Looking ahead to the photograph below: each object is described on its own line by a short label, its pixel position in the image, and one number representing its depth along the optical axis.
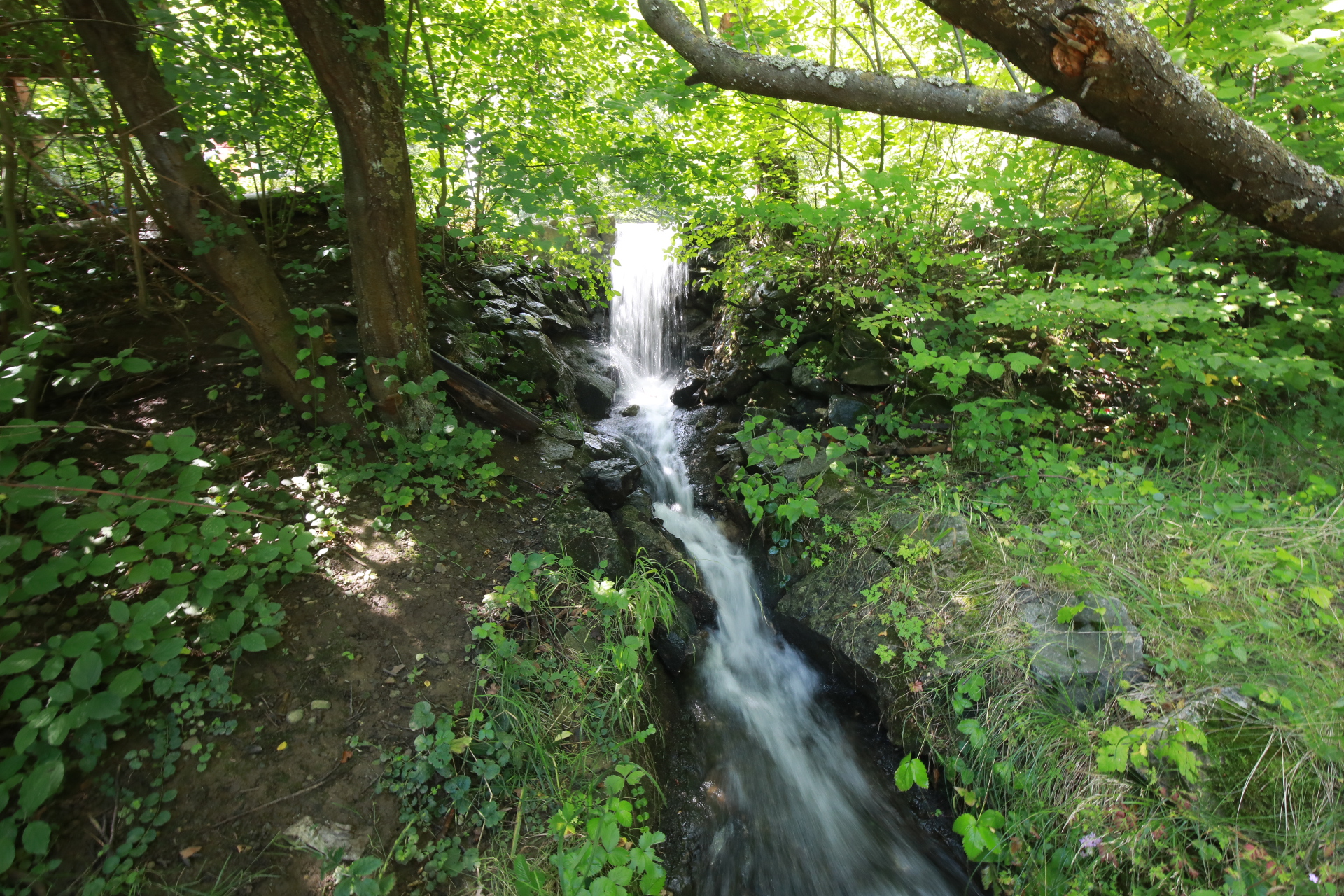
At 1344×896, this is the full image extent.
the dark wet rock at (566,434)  4.93
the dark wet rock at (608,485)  4.43
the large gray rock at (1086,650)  2.44
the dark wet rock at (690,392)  7.18
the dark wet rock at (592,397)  6.77
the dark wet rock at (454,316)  5.16
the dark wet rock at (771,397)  6.01
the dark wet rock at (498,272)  6.22
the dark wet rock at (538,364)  5.46
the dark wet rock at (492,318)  5.49
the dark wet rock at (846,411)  5.20
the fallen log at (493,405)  4.49
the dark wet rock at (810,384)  5.63
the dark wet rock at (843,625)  3.23
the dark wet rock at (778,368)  6.14
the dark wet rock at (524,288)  6.62
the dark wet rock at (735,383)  6.51
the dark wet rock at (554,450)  4.64
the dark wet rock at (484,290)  5.80
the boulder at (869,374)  5.37
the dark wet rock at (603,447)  5.12
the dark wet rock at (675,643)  3.50
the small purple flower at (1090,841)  2.07
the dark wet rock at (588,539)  3.62
